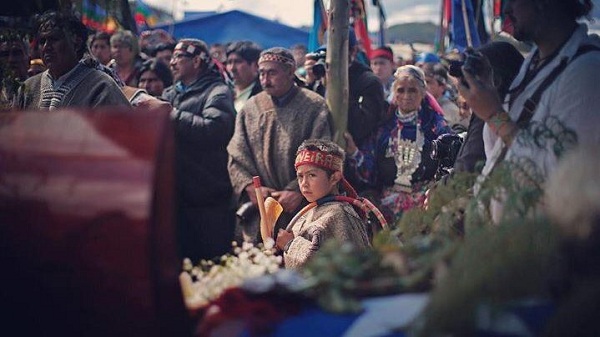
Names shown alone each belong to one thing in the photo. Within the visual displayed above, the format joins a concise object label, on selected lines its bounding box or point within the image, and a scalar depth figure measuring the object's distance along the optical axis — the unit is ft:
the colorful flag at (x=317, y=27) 22.79
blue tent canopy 47.06
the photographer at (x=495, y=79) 11.05
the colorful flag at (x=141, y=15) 43.48
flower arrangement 7.19
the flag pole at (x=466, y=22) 26.37
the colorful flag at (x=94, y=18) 21.38
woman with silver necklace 17.80
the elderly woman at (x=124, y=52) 23.63
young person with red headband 13.43
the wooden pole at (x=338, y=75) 17.19
